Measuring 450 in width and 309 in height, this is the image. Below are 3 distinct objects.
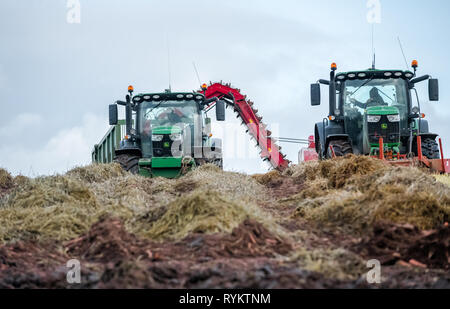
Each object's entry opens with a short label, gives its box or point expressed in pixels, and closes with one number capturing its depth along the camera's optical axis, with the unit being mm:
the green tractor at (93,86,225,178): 34031
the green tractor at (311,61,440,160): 32031
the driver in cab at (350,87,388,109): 33719
